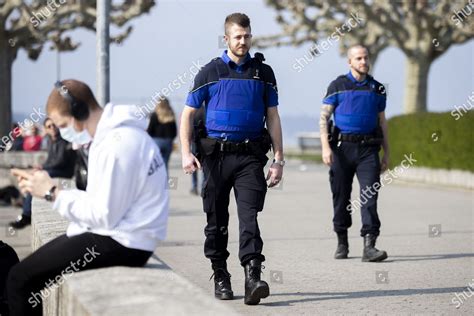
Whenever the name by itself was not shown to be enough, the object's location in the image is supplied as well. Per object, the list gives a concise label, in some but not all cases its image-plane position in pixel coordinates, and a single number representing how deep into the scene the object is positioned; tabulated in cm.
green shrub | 2100
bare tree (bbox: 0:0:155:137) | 2681
